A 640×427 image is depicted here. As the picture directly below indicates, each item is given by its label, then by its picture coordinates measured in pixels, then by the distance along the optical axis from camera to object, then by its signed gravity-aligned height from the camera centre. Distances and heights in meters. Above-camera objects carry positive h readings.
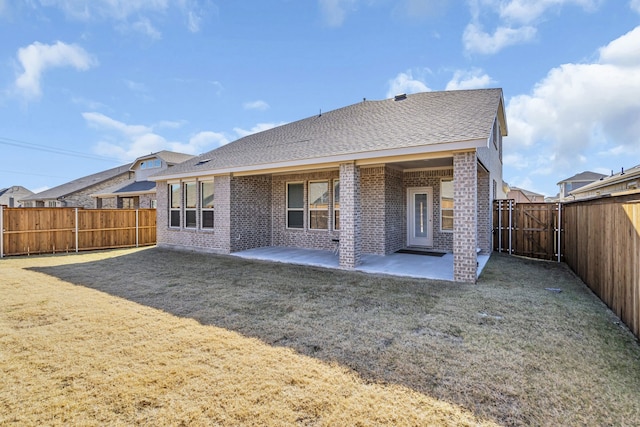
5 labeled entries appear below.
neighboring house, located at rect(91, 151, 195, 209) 22.69 +2.18
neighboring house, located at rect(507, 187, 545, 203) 34.38 +2.08
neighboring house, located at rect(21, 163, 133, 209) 28.55 +2.30
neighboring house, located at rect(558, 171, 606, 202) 35.78 +3.55
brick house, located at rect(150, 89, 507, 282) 8.32 +1.05
